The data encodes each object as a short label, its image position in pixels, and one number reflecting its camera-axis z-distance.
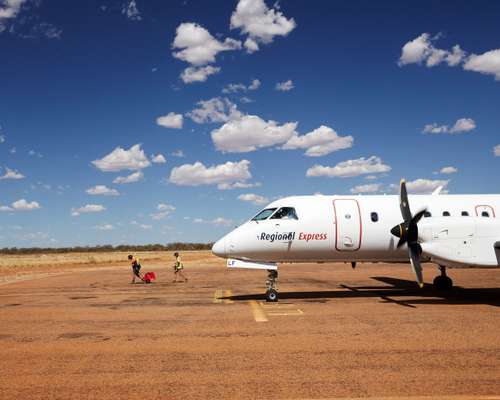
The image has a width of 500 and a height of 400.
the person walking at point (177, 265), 25.29
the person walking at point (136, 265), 25.98
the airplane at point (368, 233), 14.84
